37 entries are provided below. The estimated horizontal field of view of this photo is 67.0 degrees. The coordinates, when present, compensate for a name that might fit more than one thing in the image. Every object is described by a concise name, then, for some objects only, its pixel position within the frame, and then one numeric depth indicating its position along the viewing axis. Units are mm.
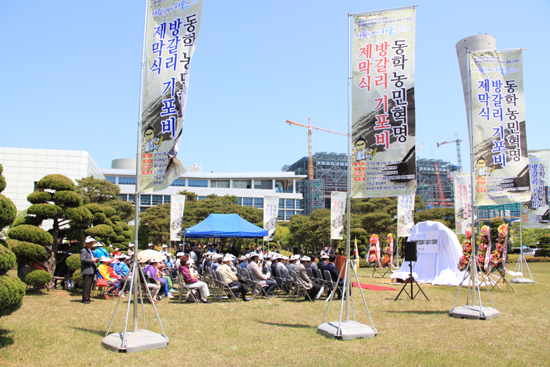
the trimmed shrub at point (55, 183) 10539
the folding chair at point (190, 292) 9695
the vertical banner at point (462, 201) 19172
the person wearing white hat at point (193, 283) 9758
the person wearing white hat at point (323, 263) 10972
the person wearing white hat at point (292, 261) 11648
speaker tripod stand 10248
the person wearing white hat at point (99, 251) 10922
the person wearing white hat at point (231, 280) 10227
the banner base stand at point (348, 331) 5712
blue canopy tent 18078
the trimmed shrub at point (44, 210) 10227
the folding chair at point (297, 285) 10307
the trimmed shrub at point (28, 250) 9328
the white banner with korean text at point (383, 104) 6164
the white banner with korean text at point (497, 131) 8404
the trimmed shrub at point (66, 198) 10555
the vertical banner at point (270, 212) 20636
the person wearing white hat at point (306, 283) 10305
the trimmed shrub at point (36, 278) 9414
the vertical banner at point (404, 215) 19750
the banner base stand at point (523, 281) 14523
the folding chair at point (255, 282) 10703
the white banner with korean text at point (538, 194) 15523
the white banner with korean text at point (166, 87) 5711
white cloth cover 14258
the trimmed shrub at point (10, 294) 4398
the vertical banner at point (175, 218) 21766
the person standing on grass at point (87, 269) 9195
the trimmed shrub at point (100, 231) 12289
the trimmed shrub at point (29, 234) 9508
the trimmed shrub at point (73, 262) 10328
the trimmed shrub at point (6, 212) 4773
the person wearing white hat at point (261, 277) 10664
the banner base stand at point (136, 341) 5071
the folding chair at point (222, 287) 10076
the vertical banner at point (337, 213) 21453
